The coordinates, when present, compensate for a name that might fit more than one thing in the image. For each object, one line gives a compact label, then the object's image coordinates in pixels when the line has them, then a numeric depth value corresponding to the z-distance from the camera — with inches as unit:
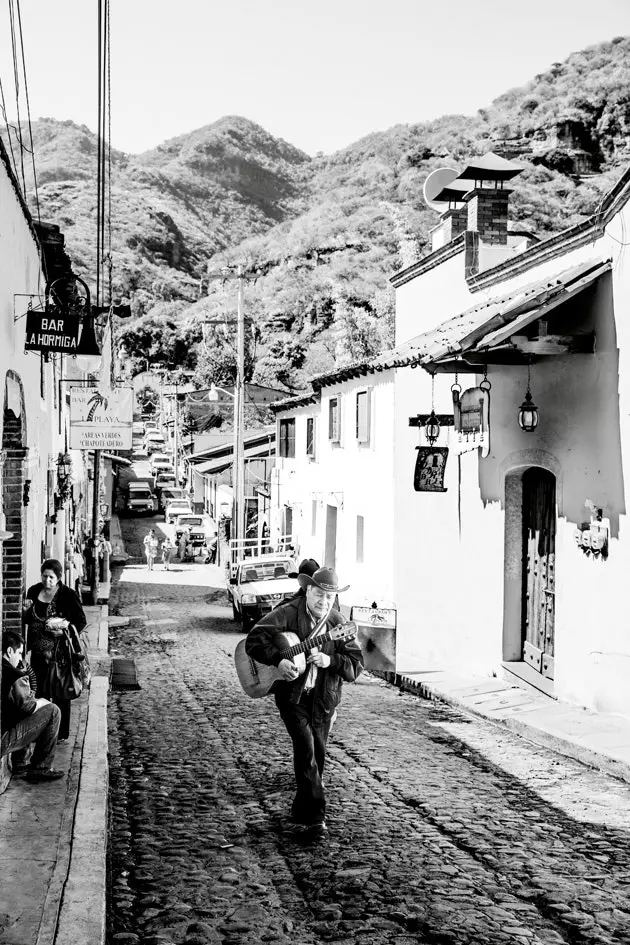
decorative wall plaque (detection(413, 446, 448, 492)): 518.3
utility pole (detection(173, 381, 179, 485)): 2390.6
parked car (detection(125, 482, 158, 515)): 2166.6
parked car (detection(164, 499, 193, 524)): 1847.9
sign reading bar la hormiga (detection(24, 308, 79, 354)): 356.5
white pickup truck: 812.6
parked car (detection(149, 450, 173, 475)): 2684.5
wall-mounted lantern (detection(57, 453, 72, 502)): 647.1
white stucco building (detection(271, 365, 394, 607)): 807.7
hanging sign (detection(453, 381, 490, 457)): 502.6
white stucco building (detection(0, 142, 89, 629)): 315.3
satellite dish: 679.7
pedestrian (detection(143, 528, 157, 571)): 1358.3
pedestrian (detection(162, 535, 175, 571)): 1404.9
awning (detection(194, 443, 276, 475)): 1465.3
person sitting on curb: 269.6
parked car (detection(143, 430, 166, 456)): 2987.2
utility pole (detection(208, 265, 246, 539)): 1085.1
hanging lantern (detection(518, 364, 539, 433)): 434.0
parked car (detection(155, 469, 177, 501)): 2483.8
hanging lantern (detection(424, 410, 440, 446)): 522.3
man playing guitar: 243.6
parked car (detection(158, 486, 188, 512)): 2217.0
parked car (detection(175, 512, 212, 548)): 1608.0
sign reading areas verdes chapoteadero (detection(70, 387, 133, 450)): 646.5
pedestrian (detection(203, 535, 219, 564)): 1550.2
